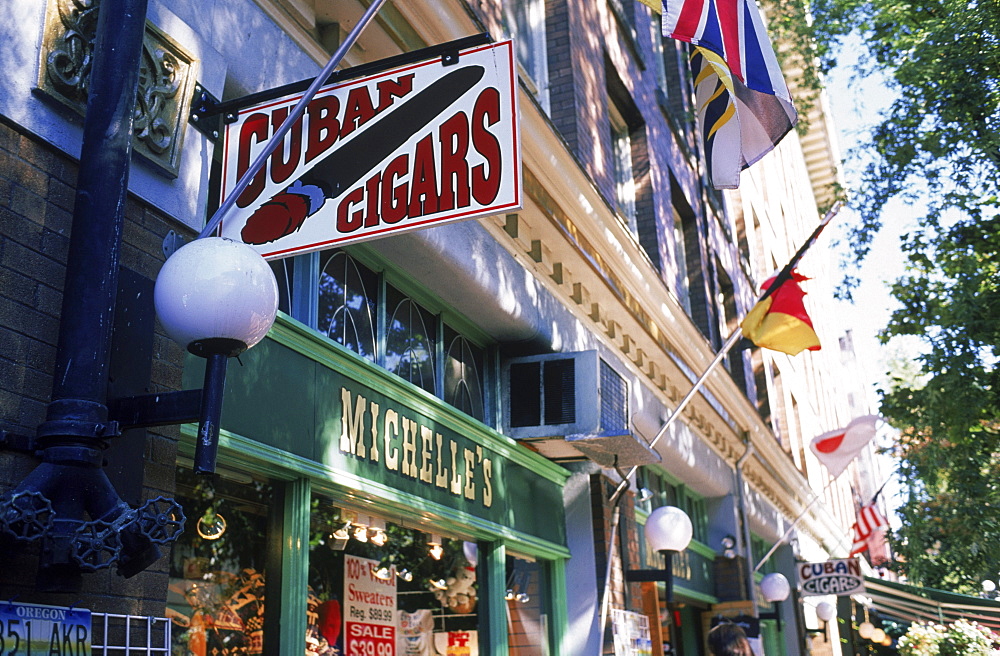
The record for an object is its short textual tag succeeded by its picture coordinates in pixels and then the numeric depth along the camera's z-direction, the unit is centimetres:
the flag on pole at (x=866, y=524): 1984
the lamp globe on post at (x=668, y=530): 868
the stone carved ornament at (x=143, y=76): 354
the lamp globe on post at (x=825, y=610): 1952
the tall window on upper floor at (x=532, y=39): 970
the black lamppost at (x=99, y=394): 291
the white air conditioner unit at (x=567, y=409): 775
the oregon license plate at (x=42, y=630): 275
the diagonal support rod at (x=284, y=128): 358
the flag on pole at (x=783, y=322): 989
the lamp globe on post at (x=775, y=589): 1520
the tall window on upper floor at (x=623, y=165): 1230
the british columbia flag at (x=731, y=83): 497
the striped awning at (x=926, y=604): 2067
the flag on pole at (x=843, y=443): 1616
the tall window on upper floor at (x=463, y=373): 733
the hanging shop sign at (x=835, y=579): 1723
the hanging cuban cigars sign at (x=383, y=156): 395
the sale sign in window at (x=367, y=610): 564
